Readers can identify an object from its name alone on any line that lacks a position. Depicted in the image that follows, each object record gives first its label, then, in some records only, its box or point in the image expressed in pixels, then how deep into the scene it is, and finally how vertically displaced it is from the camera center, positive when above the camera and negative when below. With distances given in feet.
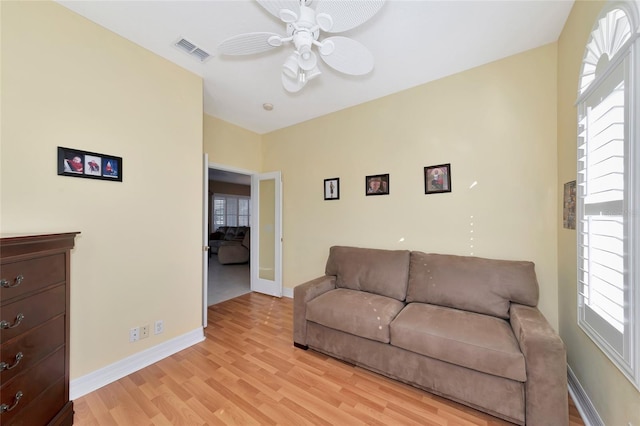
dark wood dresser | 3.65 -2.05
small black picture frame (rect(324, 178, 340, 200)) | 10.70 +1.13
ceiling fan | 4.34 +3.66
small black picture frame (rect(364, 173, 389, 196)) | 9.39 +1.17
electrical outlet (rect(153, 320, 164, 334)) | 7.11 -3.47
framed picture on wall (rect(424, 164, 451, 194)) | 8.10 +1.22
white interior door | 12.55 -1.14
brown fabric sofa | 4.58 -2.77
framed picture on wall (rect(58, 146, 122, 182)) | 5.50 +1.20
